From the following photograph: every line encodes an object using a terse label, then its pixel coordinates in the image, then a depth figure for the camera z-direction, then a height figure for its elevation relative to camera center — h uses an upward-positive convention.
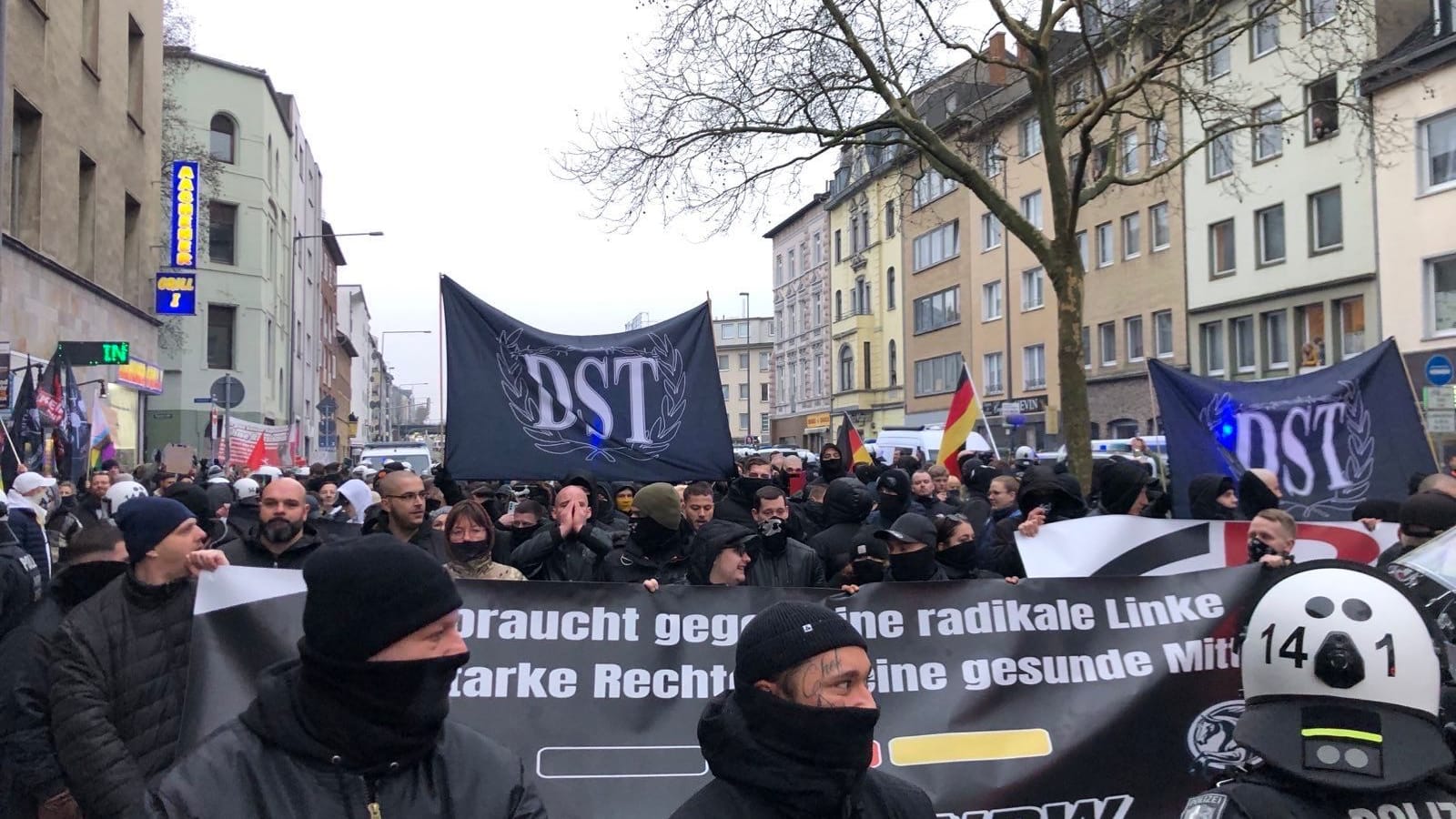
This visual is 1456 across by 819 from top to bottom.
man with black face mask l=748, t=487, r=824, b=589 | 6.38 -0.66
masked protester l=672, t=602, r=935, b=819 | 2.50 -0.61
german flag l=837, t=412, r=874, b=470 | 17.02 -0.21
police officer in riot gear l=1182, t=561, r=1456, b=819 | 2.18 -0.51
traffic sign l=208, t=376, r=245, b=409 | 20.20 +0.77
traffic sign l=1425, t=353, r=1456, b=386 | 16.19 +0.72
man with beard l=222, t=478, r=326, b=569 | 5.39 -0.42
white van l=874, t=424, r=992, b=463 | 26.89 -0.21
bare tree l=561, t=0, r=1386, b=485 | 14.40 +4.11
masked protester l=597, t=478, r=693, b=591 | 6.62 -0.59
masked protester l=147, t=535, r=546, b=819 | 2.26 -0.52
